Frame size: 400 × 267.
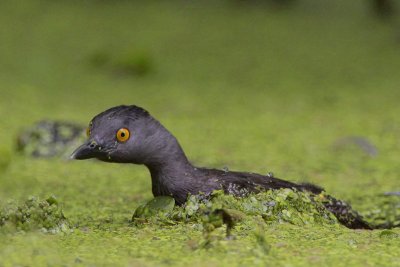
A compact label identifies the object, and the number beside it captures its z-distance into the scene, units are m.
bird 8.67
